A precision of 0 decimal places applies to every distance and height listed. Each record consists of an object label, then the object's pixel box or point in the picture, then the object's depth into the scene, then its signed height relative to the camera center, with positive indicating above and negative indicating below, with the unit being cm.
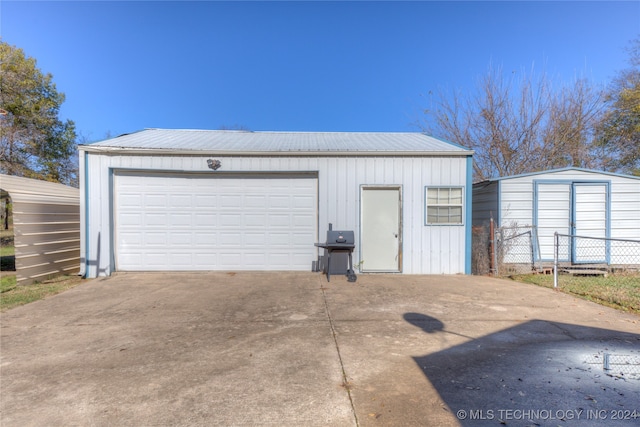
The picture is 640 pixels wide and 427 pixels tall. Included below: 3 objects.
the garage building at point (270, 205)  764 +8
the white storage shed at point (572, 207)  800 +4
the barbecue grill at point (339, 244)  689 -81
